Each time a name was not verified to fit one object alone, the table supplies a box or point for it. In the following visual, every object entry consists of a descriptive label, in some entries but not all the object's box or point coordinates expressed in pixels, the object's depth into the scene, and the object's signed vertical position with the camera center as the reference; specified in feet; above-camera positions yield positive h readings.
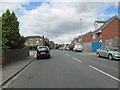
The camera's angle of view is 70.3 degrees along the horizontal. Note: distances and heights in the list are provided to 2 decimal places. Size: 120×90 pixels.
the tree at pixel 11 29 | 28.51 +5.66
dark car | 35.69 -2.81
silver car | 30.62 -2.83
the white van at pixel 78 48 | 76.90 -2.50
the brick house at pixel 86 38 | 126.74 +11.69
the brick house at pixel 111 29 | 76.28 +14.53
